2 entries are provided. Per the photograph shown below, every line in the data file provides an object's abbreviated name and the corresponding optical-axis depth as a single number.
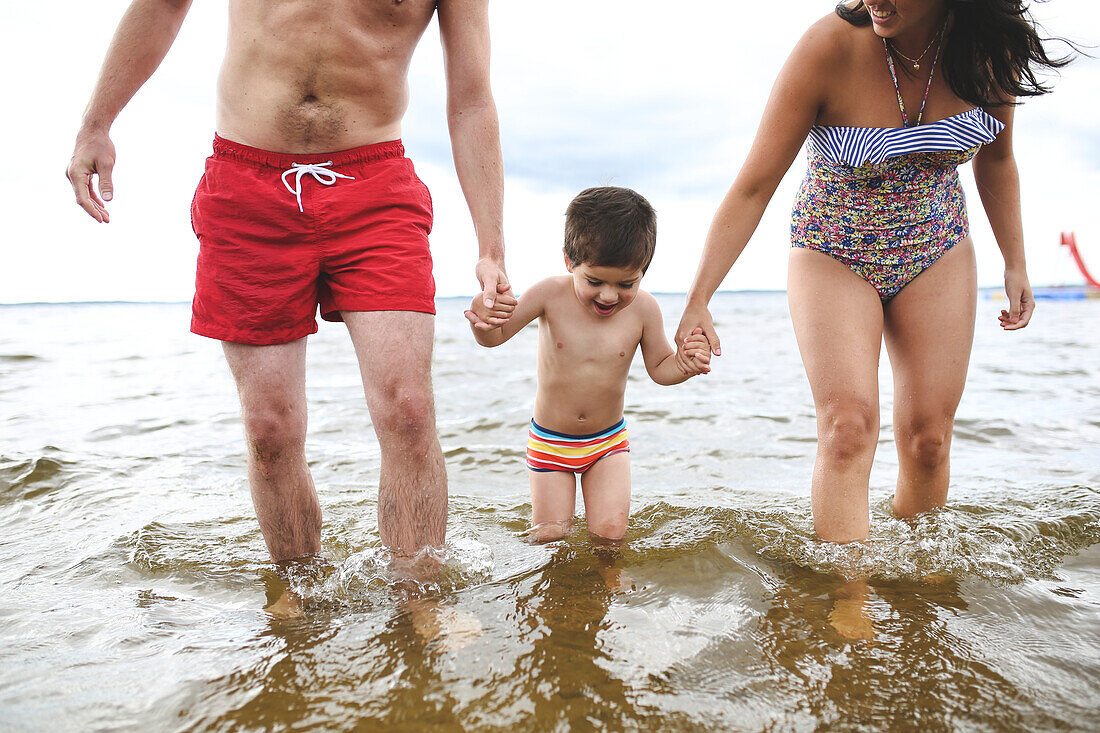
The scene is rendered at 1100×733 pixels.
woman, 2.76
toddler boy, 3.49
